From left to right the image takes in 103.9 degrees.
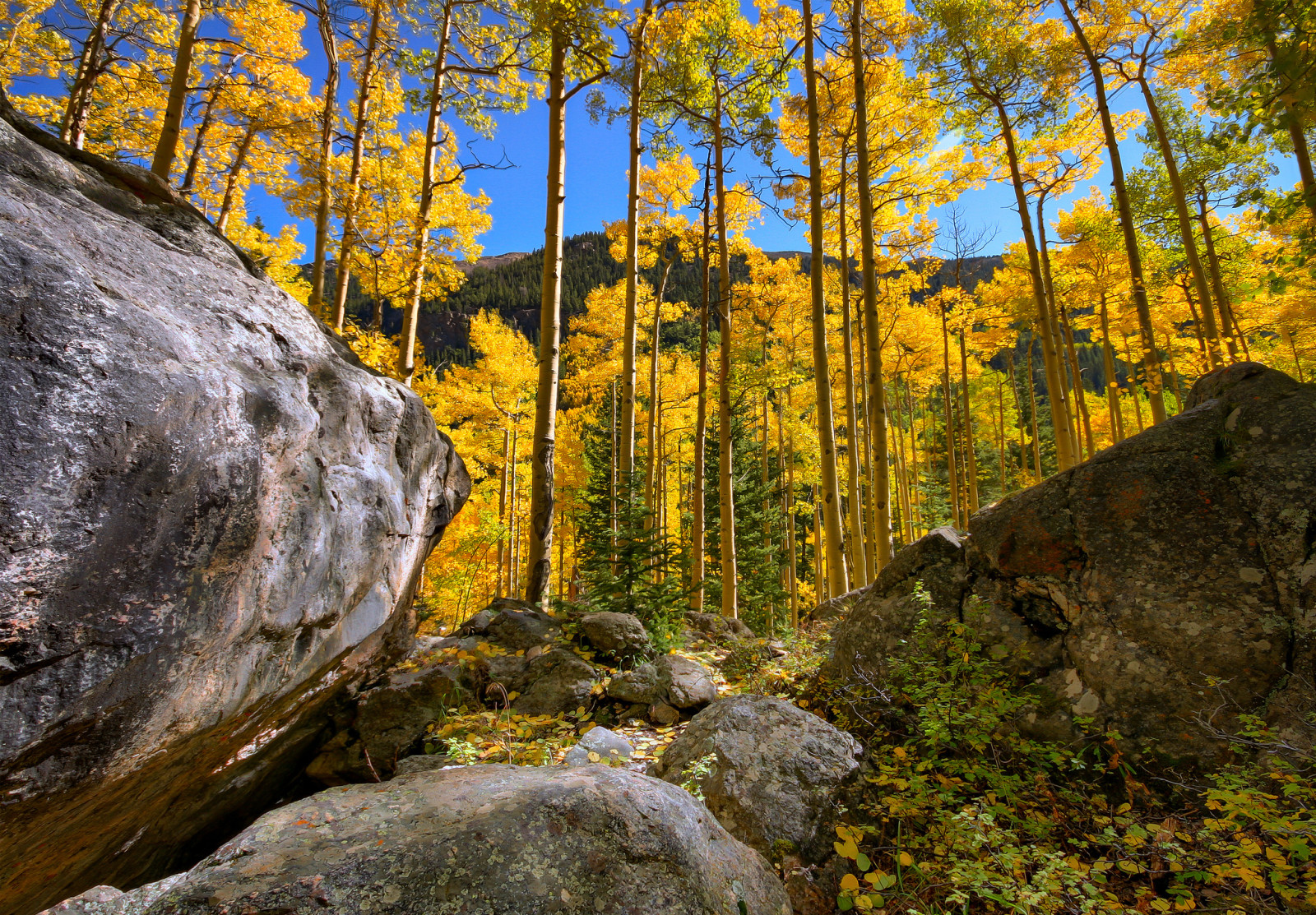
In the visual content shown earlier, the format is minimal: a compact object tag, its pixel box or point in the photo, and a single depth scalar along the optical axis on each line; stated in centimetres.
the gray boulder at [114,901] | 138
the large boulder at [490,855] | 134
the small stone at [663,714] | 427
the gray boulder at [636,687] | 436
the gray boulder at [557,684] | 426
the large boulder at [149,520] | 155
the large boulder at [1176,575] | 265
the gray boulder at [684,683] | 438
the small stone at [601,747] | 297
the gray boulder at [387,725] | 362
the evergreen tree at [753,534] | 1633
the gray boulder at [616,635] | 486
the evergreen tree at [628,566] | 595
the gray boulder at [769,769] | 254
